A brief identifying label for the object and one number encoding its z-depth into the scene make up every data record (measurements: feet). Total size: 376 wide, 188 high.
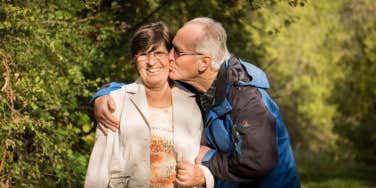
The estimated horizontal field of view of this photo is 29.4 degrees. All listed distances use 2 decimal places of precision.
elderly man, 12.40
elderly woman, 13.12
